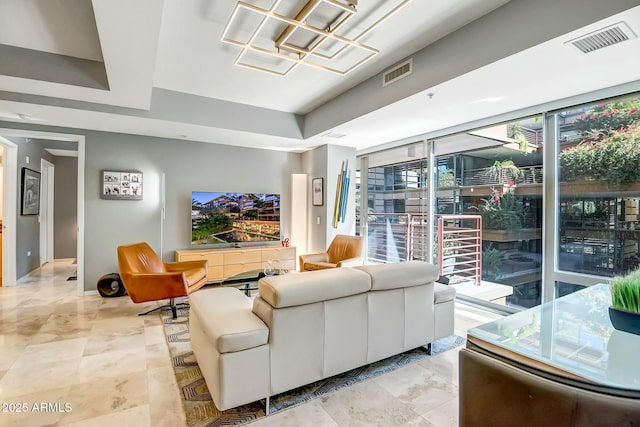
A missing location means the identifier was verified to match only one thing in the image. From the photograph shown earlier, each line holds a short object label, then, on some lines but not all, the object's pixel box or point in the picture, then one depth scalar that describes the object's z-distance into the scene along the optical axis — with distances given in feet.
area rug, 6.08
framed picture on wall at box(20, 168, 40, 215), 16.96
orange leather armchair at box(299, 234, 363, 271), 14.70
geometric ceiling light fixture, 7.32
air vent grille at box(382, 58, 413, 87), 9.85
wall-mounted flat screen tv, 16.61
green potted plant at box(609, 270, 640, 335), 4.51
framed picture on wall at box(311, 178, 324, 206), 17.85
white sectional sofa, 5.80
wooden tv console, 15.77
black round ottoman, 13.99
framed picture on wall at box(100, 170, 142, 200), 14.85
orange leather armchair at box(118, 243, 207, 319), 11.14
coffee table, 12.71
